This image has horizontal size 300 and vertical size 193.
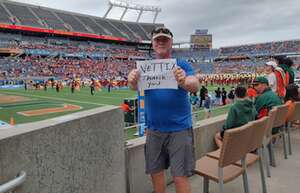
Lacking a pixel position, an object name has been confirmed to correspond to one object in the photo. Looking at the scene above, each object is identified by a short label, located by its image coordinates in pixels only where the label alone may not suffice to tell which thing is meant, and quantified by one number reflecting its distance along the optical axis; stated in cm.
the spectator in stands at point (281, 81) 429
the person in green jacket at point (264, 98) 339
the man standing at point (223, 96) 1268
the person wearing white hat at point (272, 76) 416
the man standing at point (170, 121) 186
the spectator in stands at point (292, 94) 411
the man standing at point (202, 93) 1202
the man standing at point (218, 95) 1331
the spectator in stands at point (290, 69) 495
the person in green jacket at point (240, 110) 280
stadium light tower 5664
